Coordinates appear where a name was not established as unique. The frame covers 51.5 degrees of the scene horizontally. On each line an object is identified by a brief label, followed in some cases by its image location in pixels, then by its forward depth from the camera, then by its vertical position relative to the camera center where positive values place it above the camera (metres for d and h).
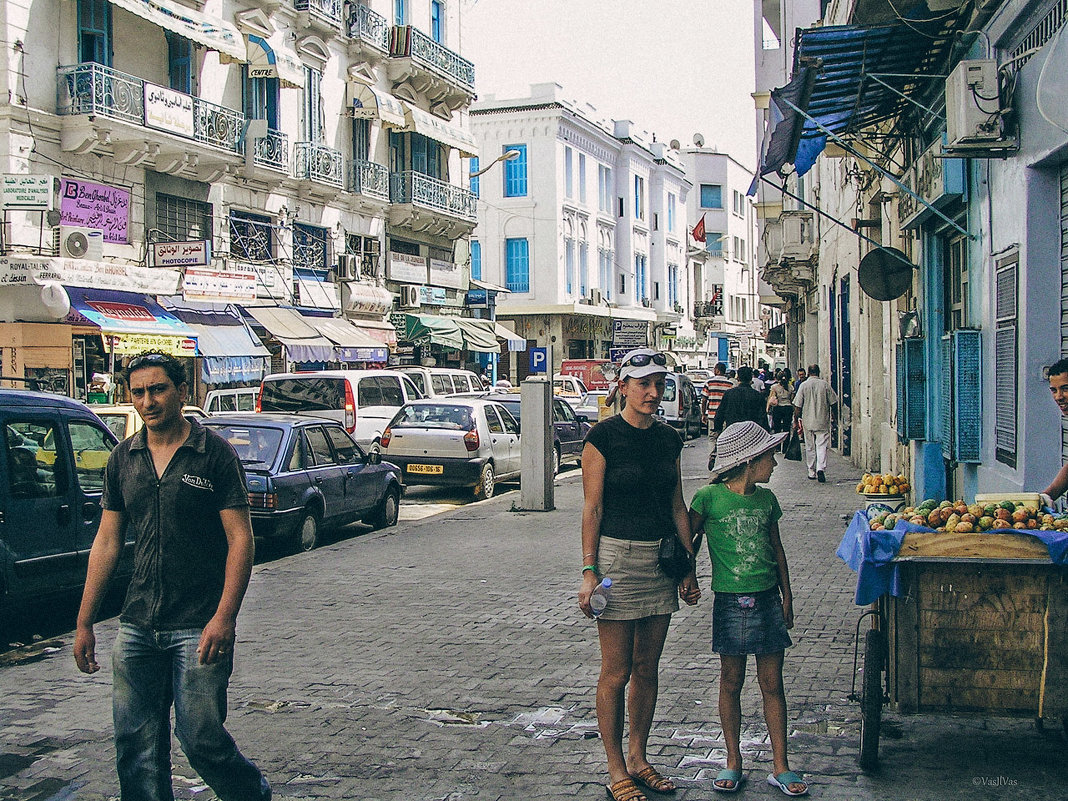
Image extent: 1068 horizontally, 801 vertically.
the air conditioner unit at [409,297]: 33.66 +2.73
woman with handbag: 4.70 -0.74
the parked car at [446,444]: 16.97 -0.89
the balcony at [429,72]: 32.38 +9.63
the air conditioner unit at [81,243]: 19.97 +2.68
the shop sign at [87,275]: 18.86 +2.11
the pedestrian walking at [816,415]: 17.64 -0.51
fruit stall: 4.69 -1.03
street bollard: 14.77 -0.79
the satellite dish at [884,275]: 13.05 +1.27
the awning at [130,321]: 19.97 +1.27
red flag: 62.66 +8.63
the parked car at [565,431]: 21.30 -0.93
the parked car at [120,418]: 10.87 -0.29
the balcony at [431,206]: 32.81 +5.59
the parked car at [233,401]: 18.69 -0.22
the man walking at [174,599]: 3.95 -0.76
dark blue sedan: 11.33 -0.96
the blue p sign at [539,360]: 17.08 +0.40
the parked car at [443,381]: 22.77 +0.12
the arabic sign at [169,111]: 21.47 +5.53
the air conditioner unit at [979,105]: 8.48 +2.12
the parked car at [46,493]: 7.62 -0.75
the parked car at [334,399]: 17.98 -0.19
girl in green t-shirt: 4.77 -0.88
